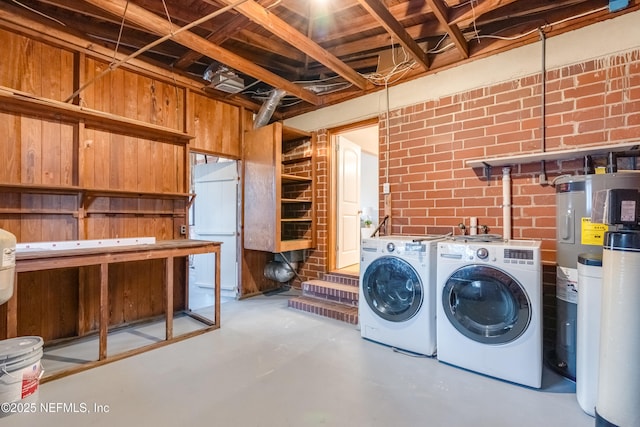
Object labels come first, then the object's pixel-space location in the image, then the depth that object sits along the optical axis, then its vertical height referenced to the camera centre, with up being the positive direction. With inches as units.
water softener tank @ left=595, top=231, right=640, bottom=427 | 58.1 -22.8
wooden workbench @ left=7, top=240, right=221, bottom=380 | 81.6 -14.3
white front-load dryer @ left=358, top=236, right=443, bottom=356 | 98.0 -26.3
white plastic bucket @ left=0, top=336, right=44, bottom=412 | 71.4 -37.1
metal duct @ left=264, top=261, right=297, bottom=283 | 175.9 -32.9
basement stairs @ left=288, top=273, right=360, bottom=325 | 133.9 -39.7
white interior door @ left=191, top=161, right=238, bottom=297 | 172.6 -2.3
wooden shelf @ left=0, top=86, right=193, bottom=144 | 96.7 +34.2
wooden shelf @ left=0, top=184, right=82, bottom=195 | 96.4 +7.7
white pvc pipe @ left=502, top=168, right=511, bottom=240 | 109.7 +4.1
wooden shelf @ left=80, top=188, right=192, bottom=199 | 113.3 +7.7
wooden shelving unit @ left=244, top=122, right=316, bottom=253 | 155.8 +13.6
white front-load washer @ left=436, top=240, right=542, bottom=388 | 80.0 -25.9
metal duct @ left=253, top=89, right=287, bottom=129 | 156.6 +55.1
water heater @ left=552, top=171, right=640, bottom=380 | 78.5 -6.1
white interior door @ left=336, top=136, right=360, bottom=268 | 172.7 +6.1
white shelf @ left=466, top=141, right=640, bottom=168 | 89.0 +18.9
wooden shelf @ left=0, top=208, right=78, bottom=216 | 99.0 +0.3
